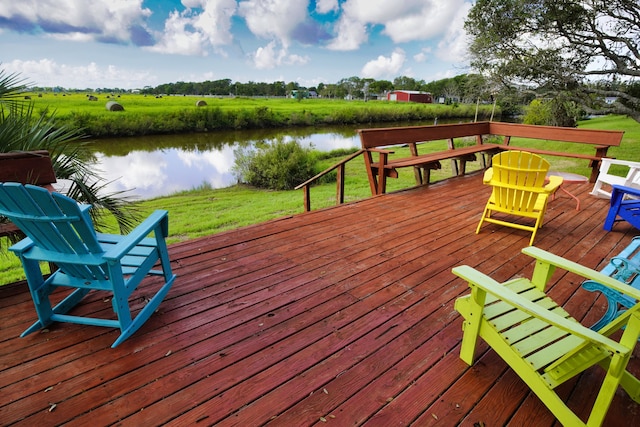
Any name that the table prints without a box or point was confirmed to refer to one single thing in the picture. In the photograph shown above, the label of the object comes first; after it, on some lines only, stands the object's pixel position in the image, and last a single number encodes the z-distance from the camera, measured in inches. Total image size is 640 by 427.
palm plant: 102.6
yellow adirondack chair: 120.7
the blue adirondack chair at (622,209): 122.2
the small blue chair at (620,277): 59.5
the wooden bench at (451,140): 182.1
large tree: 306.8
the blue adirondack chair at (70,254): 60.5
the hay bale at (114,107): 1134.7
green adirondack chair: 46.7
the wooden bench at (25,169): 85.3
